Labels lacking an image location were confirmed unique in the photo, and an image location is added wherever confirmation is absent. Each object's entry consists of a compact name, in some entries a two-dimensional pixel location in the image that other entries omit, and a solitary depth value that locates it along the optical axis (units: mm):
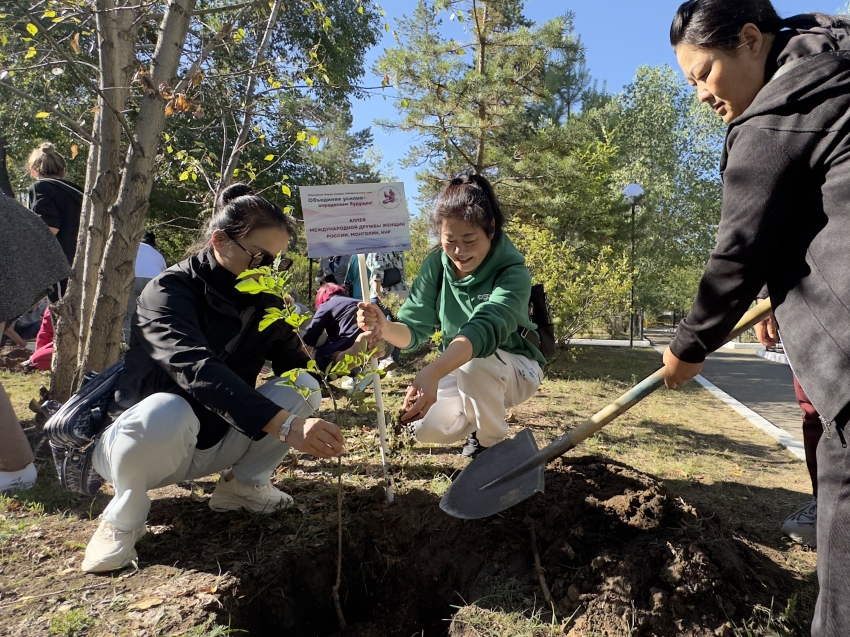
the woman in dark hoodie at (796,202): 1142
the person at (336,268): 6965
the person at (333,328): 4656
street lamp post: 11338
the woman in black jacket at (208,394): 1981
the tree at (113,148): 3146
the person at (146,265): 4859
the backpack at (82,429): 2193
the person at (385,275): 6754
